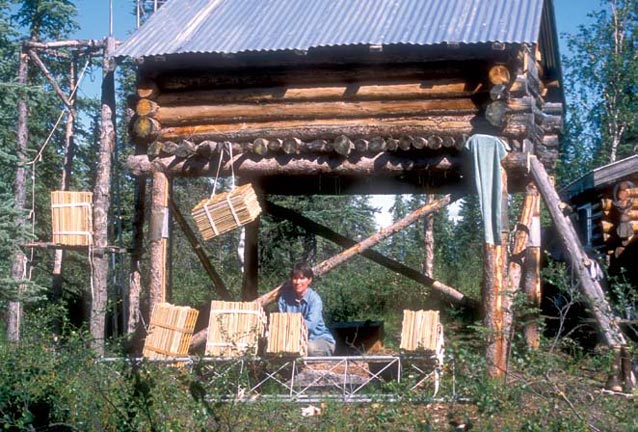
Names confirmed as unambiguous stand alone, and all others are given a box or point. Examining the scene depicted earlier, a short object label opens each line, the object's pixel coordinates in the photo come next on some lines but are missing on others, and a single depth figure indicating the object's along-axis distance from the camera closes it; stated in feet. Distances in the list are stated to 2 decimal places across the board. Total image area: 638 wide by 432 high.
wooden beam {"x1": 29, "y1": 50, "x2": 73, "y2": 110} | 42.04
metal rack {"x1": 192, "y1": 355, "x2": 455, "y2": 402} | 27.99
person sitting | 35.22
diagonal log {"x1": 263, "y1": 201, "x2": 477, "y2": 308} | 41.60
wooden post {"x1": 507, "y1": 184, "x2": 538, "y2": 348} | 37.83
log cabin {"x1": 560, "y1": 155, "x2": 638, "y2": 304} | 45.60
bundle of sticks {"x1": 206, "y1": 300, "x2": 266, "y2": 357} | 32.37
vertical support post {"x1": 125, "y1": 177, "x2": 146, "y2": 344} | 38.55
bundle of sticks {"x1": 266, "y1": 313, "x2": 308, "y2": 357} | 31.63
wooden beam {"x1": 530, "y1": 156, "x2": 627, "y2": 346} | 30.83
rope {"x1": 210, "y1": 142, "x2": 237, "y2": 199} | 36.86
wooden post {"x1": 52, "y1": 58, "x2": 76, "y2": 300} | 43.91
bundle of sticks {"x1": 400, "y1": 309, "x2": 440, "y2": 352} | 31.09
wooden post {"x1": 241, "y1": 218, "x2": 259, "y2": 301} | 48.37
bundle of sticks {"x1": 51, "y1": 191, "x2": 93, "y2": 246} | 38.70
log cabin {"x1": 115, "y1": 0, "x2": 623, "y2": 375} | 34.78
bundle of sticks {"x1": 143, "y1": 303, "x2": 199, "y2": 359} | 34.32
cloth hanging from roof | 33.73
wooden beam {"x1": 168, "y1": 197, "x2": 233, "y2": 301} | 40.70
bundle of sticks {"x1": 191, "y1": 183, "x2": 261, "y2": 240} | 34.50
